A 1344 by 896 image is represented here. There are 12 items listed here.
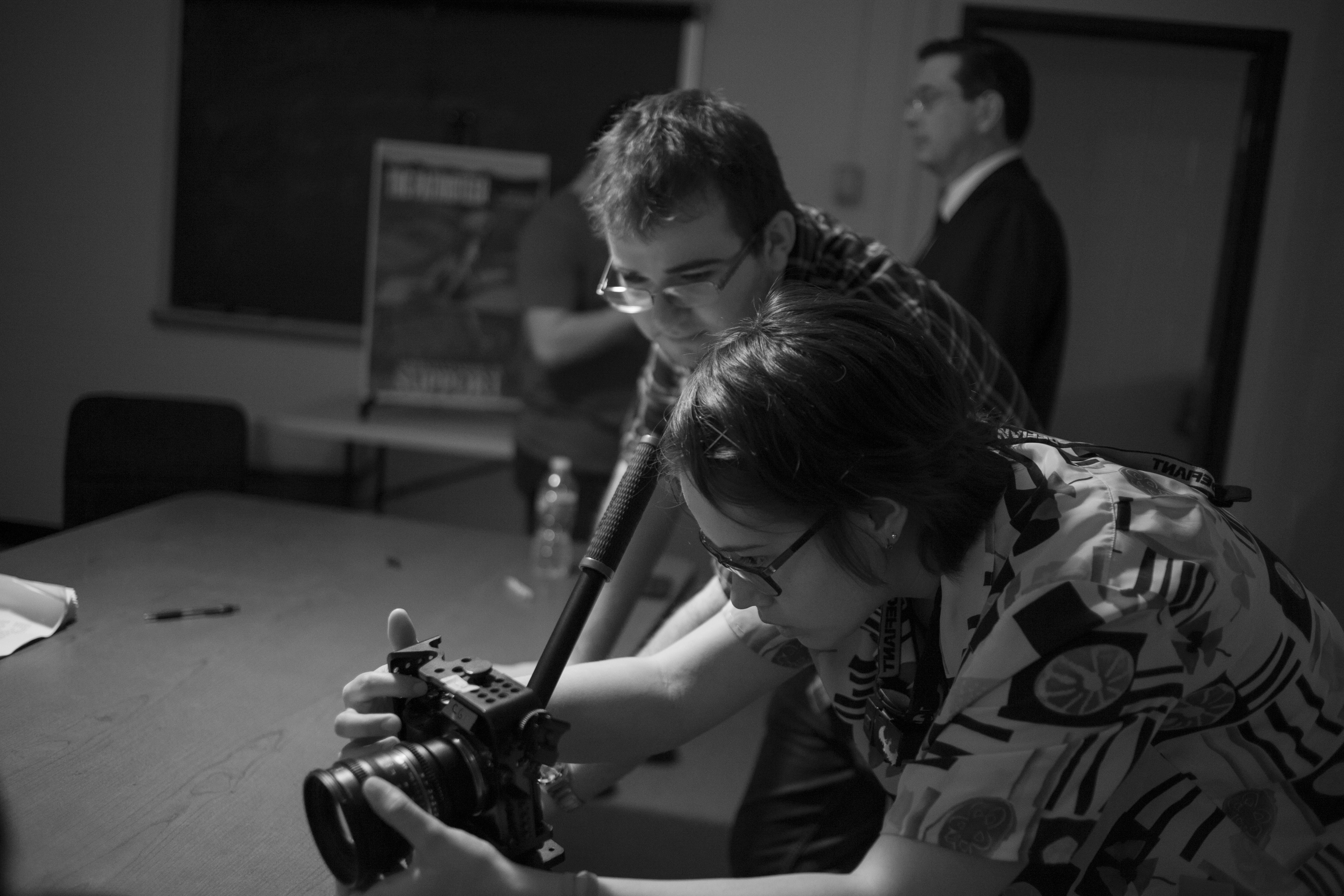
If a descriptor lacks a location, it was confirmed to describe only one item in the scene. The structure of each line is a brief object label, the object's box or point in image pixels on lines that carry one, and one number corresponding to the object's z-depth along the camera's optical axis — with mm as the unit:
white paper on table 1463
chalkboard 3918
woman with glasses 812
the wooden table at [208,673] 985
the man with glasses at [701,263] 1326
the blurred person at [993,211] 2385
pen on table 1589
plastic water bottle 2184
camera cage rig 879
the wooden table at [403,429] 3412
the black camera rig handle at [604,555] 1032
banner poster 3729
